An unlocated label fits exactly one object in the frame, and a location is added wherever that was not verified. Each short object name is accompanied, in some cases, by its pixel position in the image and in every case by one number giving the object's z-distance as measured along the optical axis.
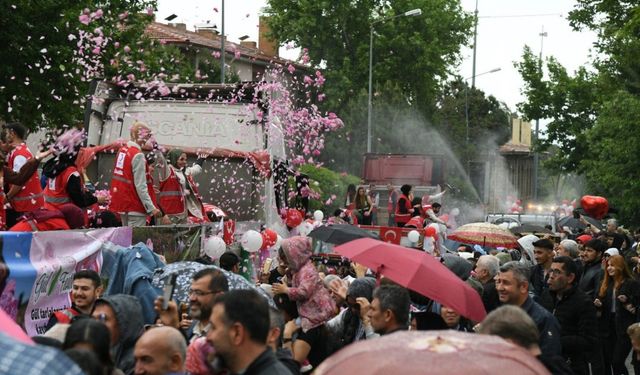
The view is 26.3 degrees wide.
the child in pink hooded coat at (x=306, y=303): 9.17
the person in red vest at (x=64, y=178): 12.02
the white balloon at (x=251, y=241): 14.66
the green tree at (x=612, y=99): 31.94
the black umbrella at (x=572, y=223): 27.55
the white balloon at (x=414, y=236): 19.42
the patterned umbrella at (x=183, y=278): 8.95
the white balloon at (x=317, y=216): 20.72
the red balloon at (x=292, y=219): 18.69
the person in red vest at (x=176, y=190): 15.07
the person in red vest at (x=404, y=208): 24.33
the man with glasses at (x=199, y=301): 7.26
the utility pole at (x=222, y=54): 37.34
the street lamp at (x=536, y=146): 50.31
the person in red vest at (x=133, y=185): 13.73
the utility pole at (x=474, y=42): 75.99
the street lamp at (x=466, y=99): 76.56
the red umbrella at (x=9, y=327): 4.70
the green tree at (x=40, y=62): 26.28
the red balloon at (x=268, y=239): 15.73
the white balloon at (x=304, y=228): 18.64
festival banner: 9.14
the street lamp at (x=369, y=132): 52.23
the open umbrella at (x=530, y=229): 23.61
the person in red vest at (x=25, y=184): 11.28
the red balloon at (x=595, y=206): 24.44
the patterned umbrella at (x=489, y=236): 18.31
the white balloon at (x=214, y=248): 13.05
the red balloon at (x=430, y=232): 19.92
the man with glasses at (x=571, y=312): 9.83
